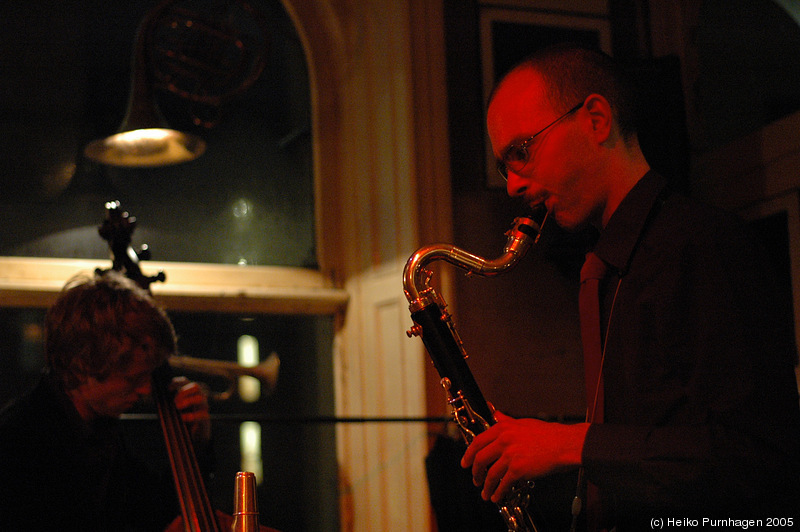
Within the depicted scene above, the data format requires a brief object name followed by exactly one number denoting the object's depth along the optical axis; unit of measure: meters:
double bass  1.81
